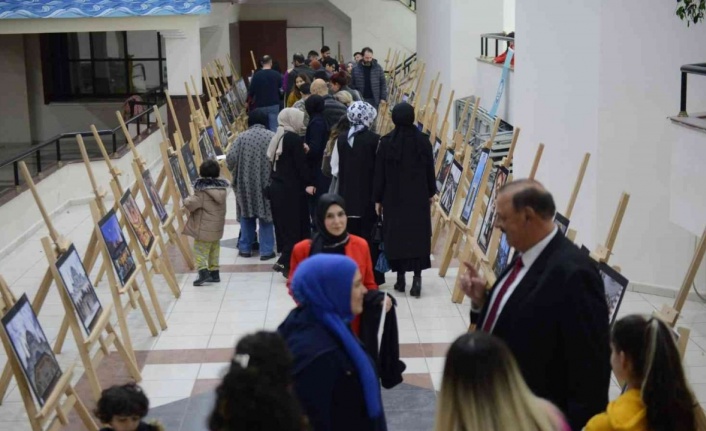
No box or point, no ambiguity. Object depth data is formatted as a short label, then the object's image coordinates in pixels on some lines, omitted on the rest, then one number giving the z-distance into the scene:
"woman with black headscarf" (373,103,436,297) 9.70
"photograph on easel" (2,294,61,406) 5.98
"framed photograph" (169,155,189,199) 11.93
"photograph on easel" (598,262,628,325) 5.95
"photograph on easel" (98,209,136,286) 8.31
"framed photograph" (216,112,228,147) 17.07
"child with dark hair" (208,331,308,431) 3.22
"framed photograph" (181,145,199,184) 12.73
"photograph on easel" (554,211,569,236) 7.19
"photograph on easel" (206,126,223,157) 15.98
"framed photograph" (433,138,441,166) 13.08
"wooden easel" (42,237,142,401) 6.88
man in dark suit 4.18
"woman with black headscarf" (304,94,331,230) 11.05
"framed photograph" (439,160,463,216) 10.88
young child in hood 10.50
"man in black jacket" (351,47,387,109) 18.72
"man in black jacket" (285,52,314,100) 17.11
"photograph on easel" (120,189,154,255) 9.33
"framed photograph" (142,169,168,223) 10.76
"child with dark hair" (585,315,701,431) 3.70
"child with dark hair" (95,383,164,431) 5.19
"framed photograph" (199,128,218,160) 14.38
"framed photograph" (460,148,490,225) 10.02
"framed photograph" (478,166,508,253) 9.09
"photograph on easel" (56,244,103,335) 7.05
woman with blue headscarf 4.05
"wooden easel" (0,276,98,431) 6.07
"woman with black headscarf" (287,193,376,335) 6.74
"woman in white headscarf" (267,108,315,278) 10.67
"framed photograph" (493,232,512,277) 8.38
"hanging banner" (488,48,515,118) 16.92
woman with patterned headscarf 10.05
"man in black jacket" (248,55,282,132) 18.39
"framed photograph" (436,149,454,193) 11.42
